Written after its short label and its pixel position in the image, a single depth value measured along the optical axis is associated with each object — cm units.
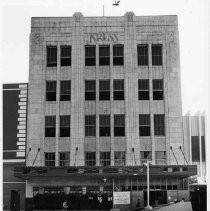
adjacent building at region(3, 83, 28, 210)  5300
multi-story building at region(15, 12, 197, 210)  4469
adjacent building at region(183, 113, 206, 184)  5038
